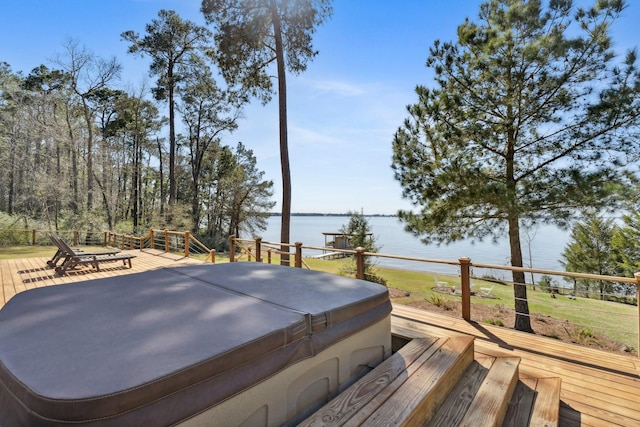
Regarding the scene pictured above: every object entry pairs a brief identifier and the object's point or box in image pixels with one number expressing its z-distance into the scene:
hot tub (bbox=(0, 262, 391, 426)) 0.98
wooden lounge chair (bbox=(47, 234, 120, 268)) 6.63
